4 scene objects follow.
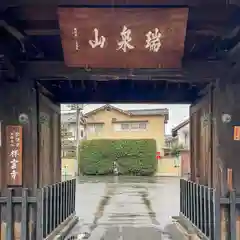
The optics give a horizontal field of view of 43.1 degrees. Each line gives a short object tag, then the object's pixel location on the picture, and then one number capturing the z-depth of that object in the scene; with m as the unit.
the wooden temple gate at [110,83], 3.22
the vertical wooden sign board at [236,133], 4.60
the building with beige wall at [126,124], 25.62
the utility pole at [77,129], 23.69
